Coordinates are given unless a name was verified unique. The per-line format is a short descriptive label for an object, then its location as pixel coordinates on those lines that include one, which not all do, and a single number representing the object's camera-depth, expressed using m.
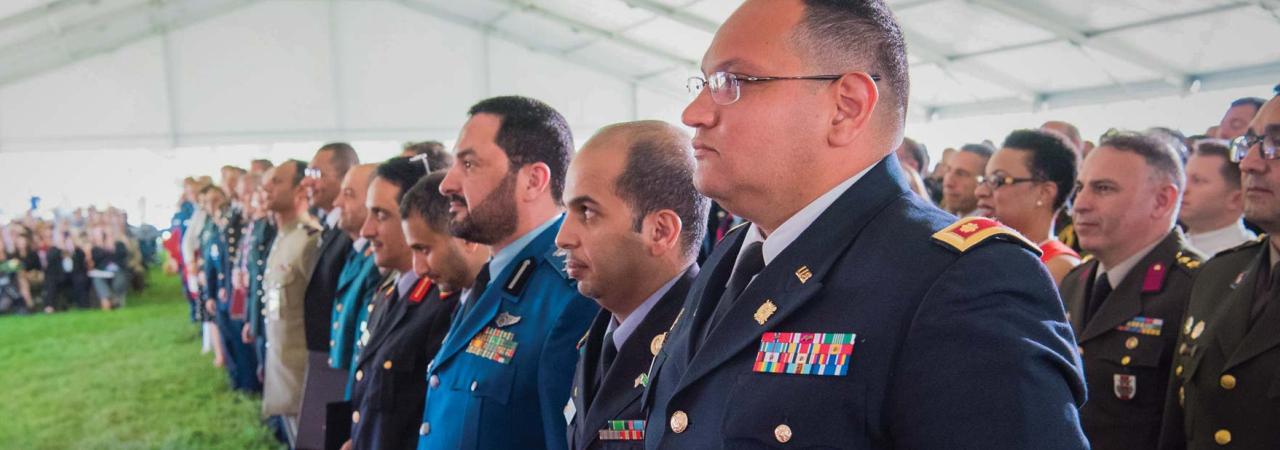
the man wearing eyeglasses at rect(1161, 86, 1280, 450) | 2.05
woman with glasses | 3.23
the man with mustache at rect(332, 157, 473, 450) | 2.73
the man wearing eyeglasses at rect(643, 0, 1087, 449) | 1.02
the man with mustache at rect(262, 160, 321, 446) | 4.77
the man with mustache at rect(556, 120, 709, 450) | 1.96
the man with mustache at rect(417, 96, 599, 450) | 2.21
